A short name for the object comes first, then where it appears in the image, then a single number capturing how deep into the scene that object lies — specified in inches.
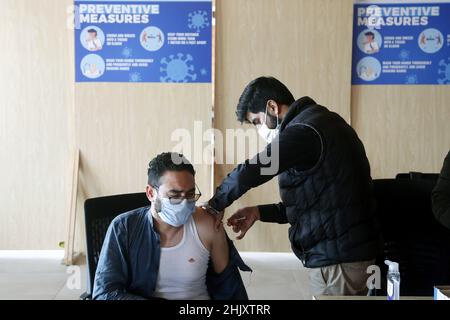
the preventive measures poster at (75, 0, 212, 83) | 141.2
